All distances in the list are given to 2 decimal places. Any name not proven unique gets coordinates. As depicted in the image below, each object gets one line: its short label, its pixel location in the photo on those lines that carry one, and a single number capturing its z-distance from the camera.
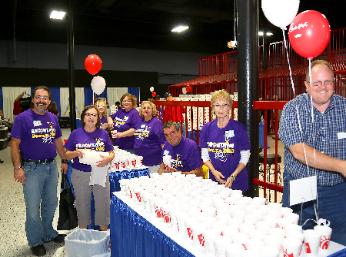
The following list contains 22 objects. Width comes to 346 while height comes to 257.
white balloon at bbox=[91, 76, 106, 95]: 8.00
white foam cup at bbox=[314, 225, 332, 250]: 1.79
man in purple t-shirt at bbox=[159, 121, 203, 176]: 3.64
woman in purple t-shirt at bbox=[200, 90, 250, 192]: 3.24
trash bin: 3.33
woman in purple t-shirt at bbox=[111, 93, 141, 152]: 5.56
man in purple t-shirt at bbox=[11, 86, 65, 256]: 3.72
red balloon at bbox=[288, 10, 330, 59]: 2.42
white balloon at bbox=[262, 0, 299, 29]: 2.81
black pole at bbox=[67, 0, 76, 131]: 8.50
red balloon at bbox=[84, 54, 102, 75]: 8.04
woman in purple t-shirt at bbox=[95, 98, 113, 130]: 6.05
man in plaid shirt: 2.22
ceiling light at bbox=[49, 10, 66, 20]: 9.66
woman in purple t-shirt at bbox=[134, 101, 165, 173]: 4.84
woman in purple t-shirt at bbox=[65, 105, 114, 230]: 3.89
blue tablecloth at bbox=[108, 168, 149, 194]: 4.07
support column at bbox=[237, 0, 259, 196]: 3.56
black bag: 4.12
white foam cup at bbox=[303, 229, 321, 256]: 1.76
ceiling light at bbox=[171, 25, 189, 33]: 14.97
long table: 1.96
